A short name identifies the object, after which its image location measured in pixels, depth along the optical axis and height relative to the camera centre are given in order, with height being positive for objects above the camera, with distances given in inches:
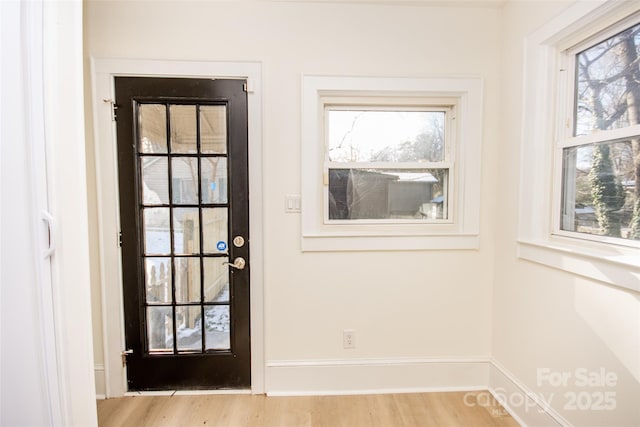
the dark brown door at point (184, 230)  73.4 -7.3
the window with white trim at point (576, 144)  50.6 +11.1
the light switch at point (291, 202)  75.2 -0.2
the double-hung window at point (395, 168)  75.4 +8.8
